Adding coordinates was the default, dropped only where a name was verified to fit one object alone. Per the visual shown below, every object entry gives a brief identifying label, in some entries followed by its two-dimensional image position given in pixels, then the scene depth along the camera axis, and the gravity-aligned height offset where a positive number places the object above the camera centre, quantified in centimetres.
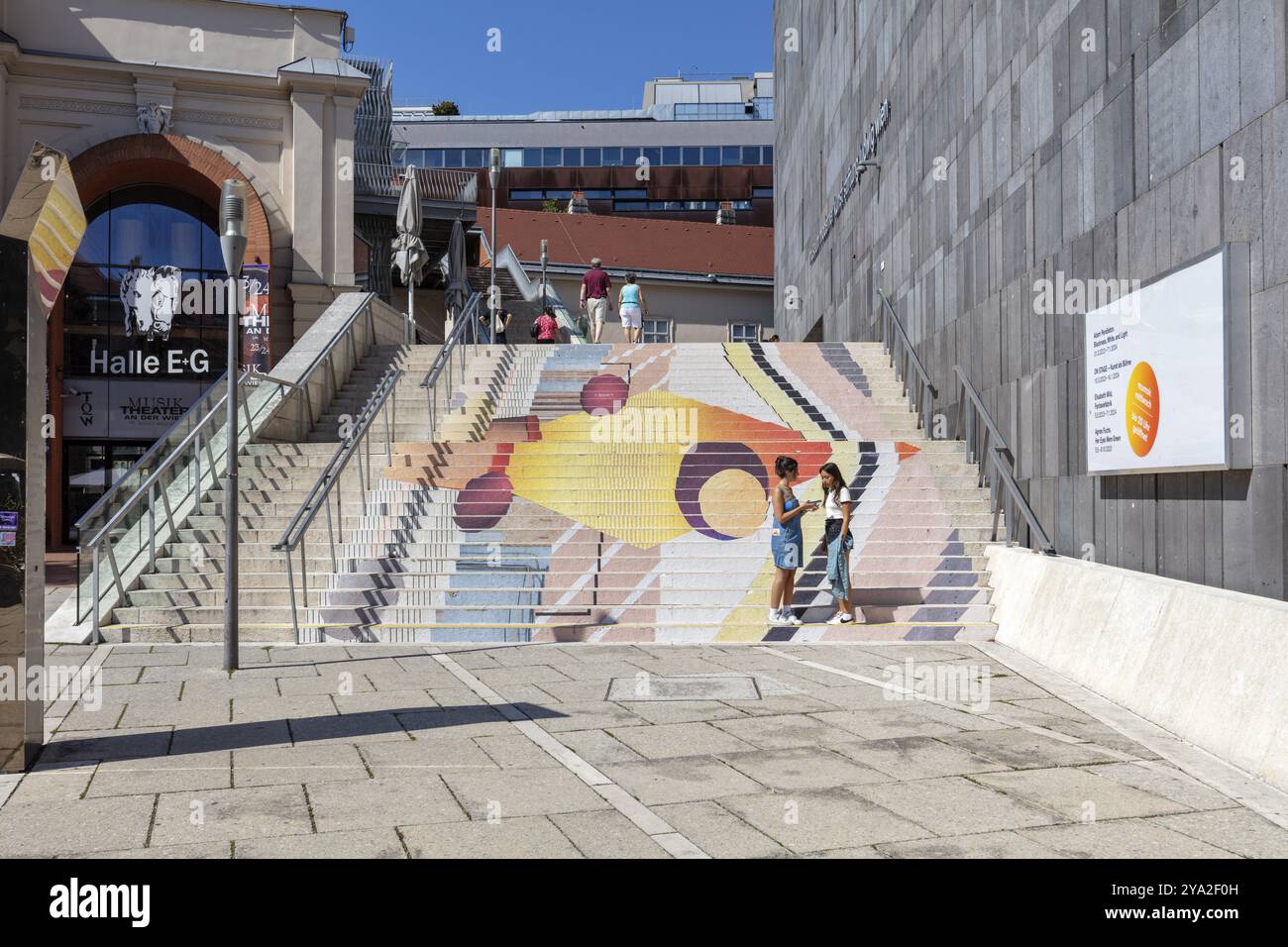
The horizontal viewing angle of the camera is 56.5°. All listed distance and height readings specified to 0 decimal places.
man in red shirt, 2520 +395
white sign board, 755 +72
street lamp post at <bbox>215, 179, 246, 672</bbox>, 914 +130
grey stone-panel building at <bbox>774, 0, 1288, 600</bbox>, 723 +201
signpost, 589 +16
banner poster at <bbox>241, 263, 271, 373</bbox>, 2461 +330
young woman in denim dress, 1057 -54
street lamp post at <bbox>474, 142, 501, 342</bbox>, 2677 +703
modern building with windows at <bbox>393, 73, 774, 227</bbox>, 5716 +1590
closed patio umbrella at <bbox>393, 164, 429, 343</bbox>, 2238 +466
